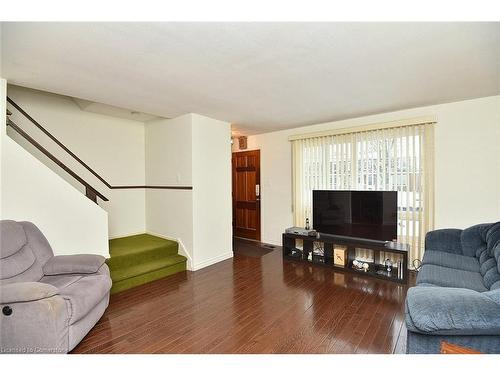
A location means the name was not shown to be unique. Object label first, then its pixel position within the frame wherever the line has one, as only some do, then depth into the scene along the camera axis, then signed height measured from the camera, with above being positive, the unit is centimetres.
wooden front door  545 -24
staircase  299 -104
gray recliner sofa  167 -85
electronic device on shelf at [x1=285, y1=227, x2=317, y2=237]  399 -81
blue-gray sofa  138 -81
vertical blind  342 +24
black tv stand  324 -107
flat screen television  343 -47
